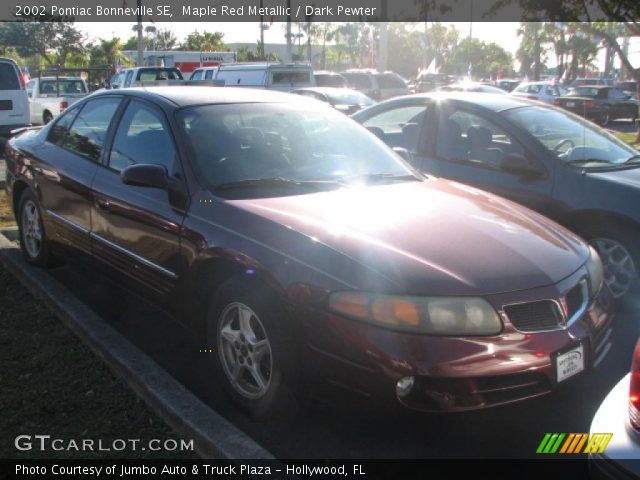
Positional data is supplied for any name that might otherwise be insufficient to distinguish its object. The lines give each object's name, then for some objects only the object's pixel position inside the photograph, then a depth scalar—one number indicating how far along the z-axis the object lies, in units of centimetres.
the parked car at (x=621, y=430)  199
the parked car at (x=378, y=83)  2538
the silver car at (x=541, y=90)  2770
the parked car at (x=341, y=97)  1628
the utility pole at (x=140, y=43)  2901
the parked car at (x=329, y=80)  2336
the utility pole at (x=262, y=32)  4041
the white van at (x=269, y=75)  1989
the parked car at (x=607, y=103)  2556
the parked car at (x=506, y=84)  4253
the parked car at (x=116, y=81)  2167
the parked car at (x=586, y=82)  3400
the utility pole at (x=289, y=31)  3259
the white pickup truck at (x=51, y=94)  1786
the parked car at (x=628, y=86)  4019
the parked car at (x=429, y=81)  3710
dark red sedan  274
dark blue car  483
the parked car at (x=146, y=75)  1999
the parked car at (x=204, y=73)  2322
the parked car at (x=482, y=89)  2069
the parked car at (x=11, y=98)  1377
